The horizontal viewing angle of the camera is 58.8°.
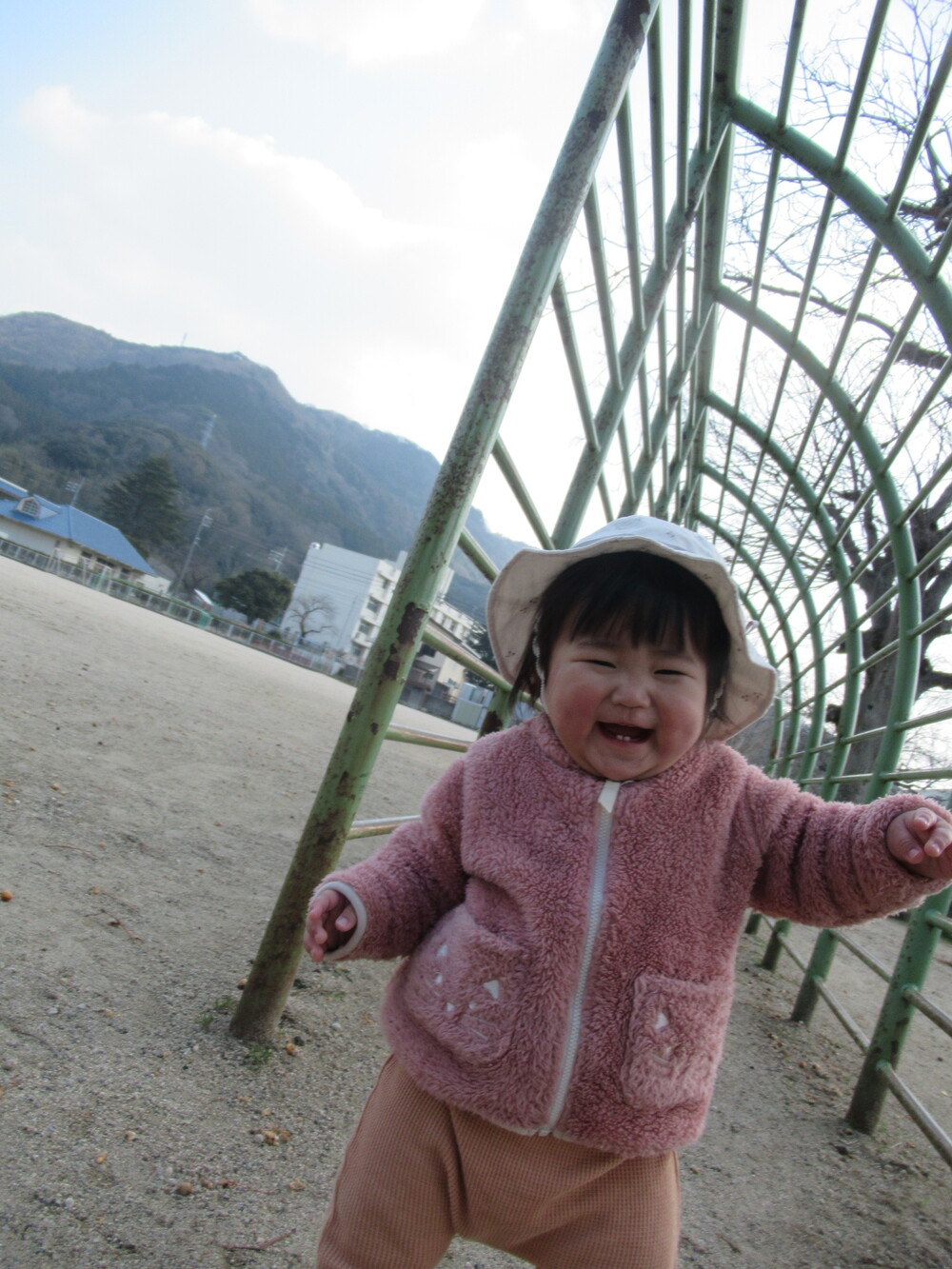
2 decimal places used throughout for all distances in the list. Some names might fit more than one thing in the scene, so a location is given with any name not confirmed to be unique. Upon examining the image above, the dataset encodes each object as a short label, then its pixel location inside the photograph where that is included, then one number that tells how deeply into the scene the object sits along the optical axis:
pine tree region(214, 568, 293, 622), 53.34
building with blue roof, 45.47
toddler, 1.01
